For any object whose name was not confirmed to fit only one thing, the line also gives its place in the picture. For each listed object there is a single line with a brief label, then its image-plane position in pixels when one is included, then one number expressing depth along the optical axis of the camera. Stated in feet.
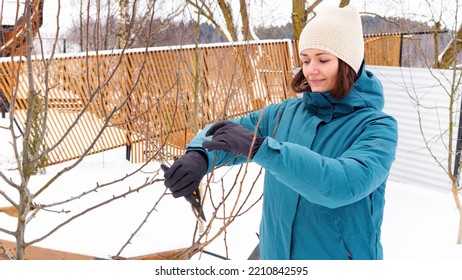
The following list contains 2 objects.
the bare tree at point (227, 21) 39.22
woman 3.84
